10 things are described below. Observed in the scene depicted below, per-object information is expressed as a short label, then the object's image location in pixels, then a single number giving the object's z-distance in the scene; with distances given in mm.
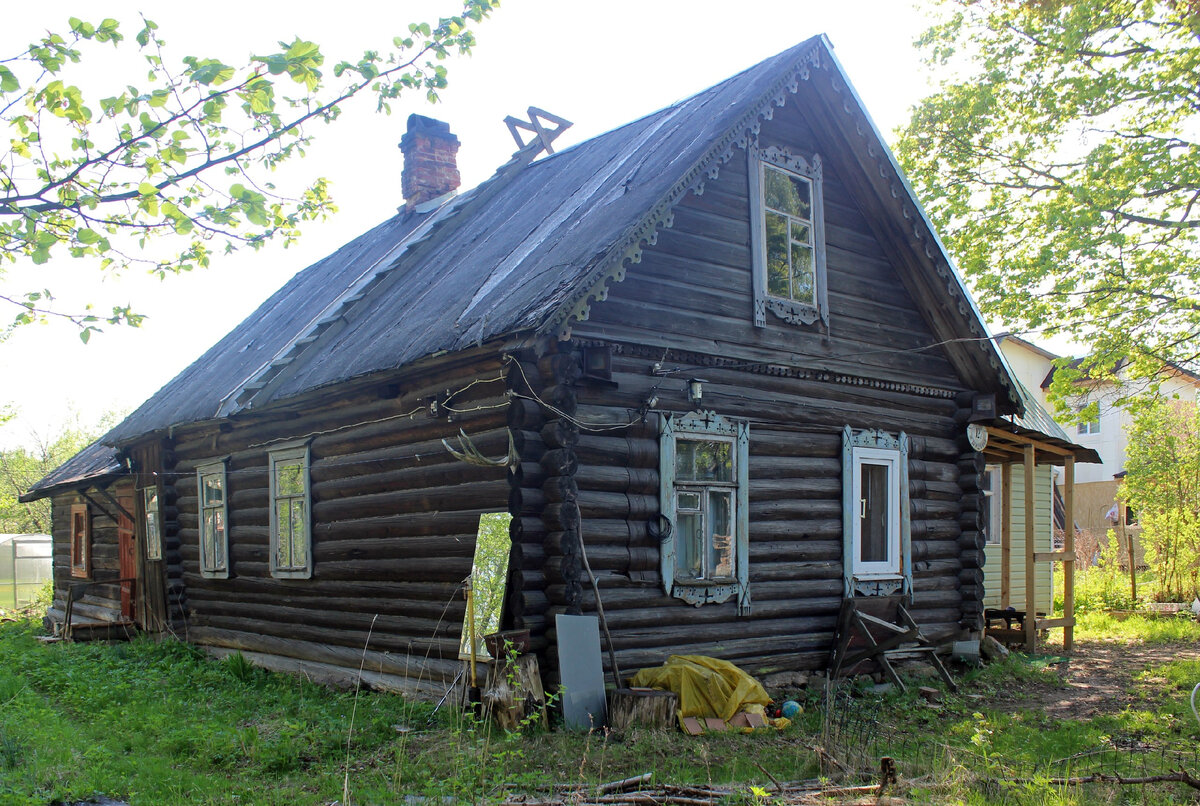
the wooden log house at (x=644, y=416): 8594
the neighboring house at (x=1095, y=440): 35906
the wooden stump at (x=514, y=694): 7609
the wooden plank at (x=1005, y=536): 15200
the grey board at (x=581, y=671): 7820
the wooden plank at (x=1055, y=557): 13996
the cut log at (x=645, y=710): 7730
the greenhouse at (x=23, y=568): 26844
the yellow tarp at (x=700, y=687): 8227
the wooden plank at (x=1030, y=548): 13859
